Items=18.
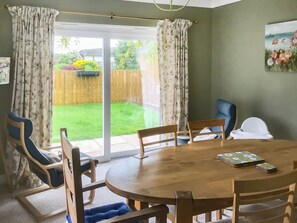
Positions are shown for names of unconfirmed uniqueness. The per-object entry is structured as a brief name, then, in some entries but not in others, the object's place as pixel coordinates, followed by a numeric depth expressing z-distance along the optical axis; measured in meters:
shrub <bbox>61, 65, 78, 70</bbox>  4.27
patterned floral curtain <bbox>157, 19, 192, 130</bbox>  4.69
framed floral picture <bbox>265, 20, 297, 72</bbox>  3.71
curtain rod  4.07
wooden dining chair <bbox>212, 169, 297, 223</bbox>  1.45
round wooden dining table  1.66
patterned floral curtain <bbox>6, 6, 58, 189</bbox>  3.66
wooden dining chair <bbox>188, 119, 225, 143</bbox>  2.96
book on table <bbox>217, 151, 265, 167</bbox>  2.16
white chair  3.84
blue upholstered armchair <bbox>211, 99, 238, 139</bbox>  4.14
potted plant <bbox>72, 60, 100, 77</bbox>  4.38
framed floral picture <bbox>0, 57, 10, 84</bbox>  3.33
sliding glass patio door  4.29
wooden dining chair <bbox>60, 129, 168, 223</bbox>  1.61
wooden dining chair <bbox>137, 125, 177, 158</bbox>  2.59
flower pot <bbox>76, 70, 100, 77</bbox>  4.40
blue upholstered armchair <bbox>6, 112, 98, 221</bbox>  2.95
